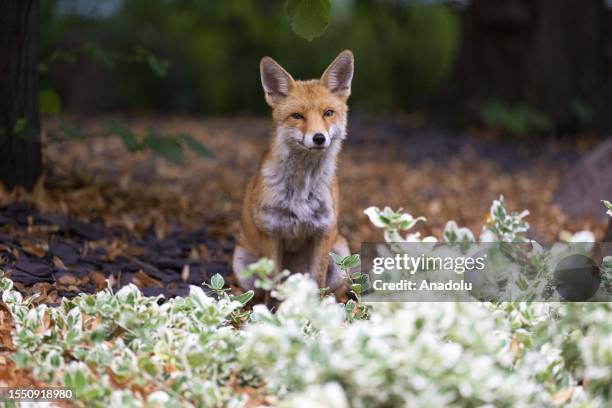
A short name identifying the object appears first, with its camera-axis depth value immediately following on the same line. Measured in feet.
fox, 13.83
